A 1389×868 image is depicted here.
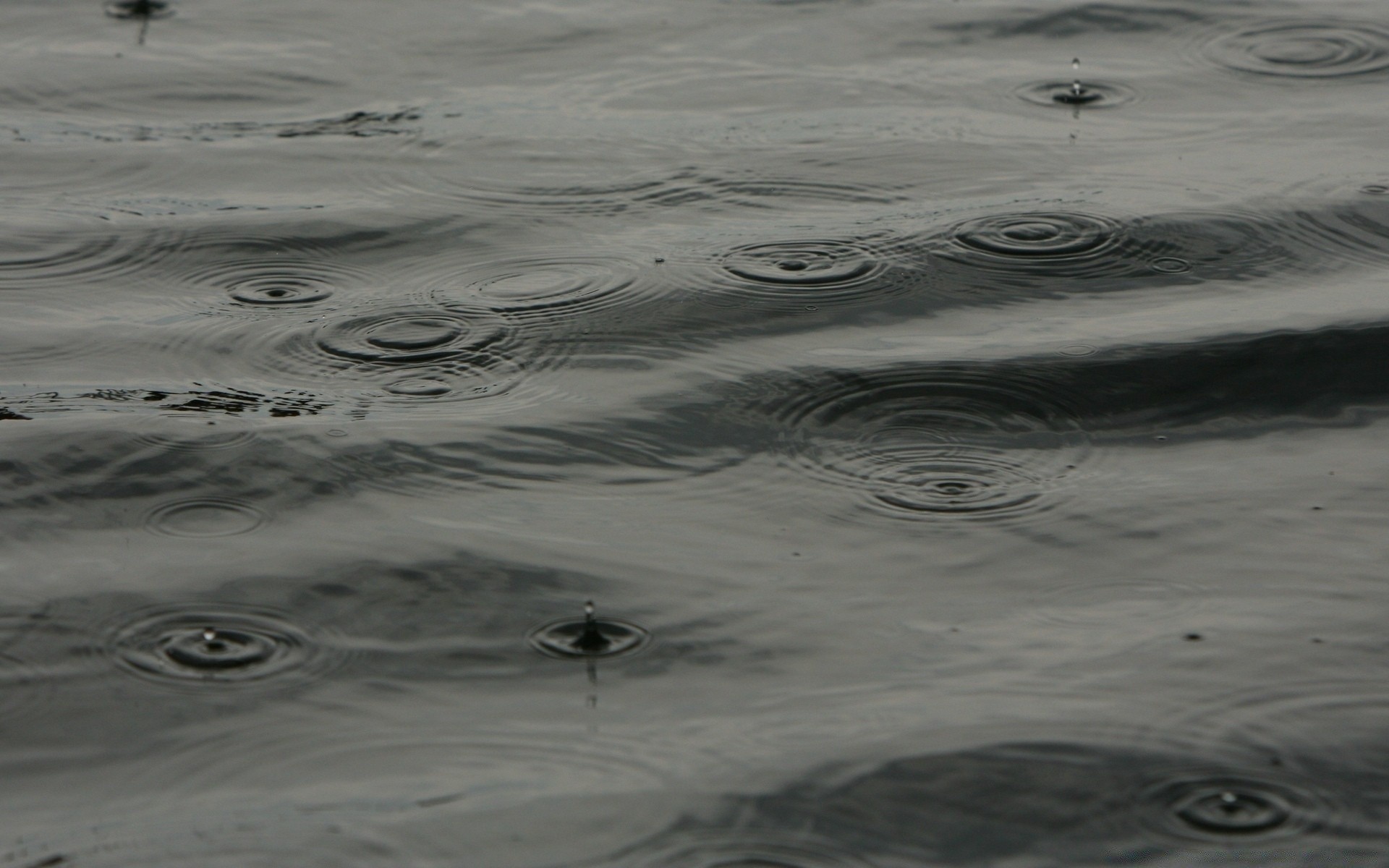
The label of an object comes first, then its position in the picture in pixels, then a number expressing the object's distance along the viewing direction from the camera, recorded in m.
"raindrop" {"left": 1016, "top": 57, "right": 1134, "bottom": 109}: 9.78
